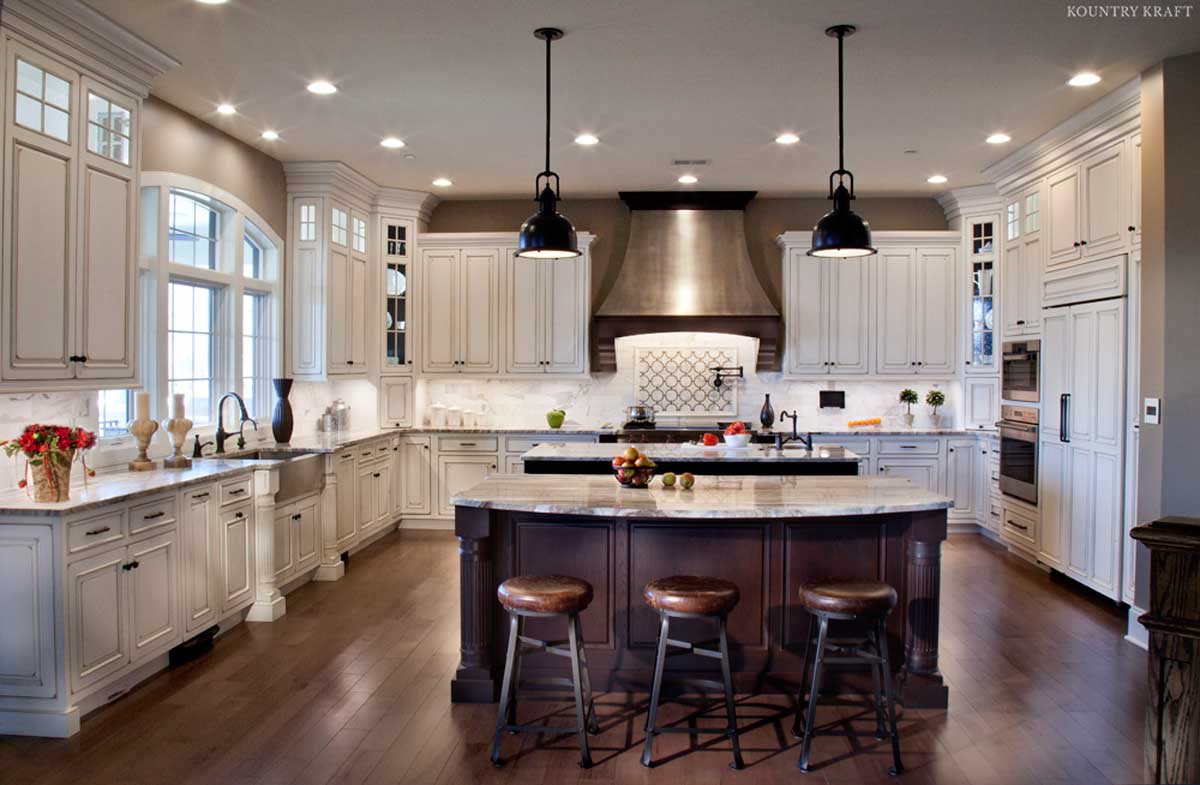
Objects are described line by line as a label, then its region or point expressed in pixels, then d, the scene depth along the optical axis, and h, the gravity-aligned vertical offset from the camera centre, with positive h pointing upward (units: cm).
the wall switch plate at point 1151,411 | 418 -12
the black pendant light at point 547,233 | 400 +74
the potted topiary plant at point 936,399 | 742 -10
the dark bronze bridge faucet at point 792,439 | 531 -35
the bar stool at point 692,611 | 303 -83
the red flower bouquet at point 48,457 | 332 -31
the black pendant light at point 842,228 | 386 +74
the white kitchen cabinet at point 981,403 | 723 -13
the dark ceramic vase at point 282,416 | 562 -22
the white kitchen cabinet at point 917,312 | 734 +67
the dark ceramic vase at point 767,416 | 687 -25
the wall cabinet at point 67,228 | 337 +68
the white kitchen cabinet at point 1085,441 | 476 -33
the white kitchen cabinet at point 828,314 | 737 +65
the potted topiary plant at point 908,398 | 743 -10
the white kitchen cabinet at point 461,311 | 747 +66
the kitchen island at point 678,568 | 360 -80
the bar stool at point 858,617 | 298 -85
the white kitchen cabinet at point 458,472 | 730 -77
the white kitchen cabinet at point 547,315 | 739 +62
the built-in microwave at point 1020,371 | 591 +13
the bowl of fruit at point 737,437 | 536 -33
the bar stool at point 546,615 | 303 -91
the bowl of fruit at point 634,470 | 374 -38
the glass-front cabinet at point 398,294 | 738 +80
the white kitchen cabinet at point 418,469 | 735 -75
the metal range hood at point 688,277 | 723 +95
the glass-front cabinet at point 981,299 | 719 +77
